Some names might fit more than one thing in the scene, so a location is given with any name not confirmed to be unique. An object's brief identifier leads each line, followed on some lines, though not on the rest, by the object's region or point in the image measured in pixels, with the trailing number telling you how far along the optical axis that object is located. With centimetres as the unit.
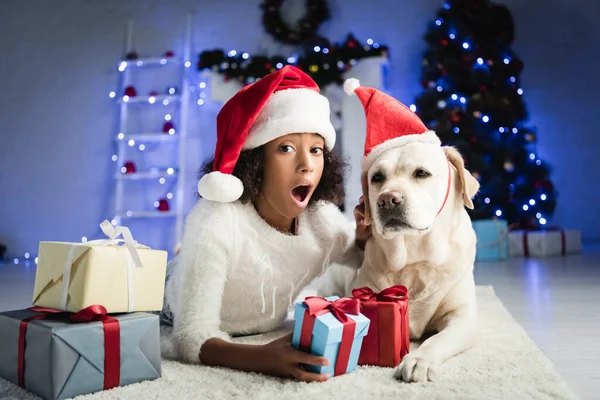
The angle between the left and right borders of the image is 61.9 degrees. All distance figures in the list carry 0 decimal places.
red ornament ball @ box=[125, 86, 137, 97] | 548
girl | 137
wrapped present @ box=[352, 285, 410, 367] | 124
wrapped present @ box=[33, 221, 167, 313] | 109
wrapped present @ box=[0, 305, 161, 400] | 100
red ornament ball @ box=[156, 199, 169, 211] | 531
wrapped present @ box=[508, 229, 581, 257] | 440
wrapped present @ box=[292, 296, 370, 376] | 107
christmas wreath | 535
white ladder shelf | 534
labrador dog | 137
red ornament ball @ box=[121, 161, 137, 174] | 541
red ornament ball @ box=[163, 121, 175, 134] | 536
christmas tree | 458
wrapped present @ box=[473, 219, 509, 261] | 432
